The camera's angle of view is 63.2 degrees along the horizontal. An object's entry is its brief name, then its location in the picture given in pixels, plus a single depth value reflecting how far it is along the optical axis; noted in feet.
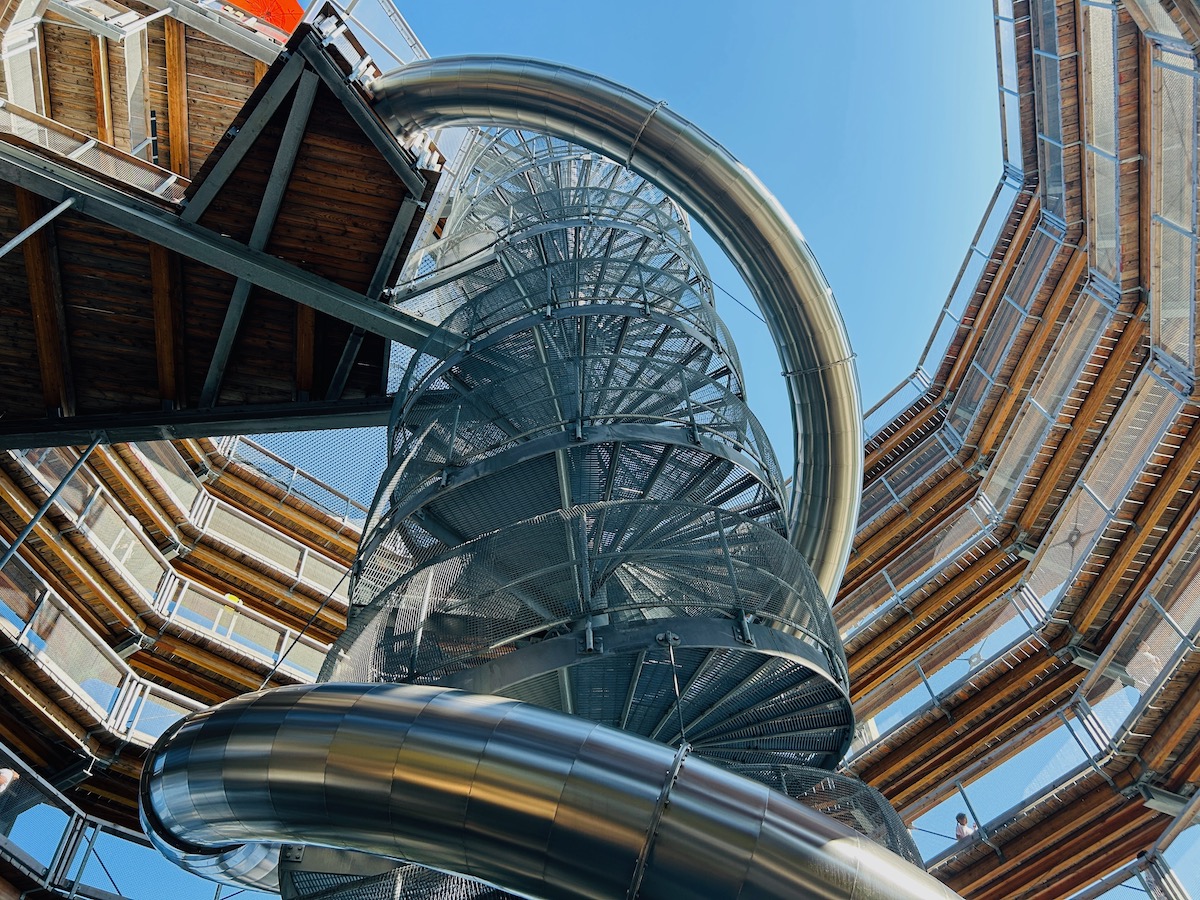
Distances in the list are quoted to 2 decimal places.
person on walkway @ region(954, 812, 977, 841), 37.06
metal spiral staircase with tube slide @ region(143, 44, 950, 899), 13.83
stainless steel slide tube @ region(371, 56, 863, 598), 31.63
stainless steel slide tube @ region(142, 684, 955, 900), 13.20
